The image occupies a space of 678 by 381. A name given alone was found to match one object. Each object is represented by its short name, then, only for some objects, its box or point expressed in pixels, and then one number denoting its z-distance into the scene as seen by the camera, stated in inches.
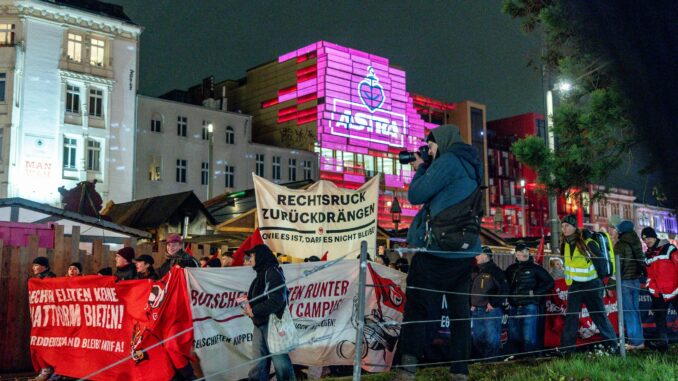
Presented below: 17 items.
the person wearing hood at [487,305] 402.6
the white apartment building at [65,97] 1584.6
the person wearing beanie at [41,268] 430.3
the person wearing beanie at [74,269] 450.3
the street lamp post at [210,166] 1154.6
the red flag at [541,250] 702.4
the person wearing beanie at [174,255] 396.5
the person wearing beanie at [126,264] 389.7
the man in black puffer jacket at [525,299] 423.8
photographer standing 219.3
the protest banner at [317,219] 454.3
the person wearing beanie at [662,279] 408.2
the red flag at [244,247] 452.1
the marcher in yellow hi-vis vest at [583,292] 351.6
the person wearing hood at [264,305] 292.8
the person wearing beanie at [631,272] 395.5
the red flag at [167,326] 316.5
